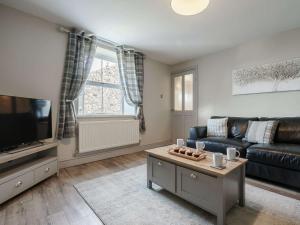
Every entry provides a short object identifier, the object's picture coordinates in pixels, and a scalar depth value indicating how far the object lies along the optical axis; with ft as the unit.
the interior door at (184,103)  13.67
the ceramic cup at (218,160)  4.66
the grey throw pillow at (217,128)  10.25
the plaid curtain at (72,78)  8.80
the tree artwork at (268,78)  8.83
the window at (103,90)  10.35
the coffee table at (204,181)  4.32
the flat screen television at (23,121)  5.96
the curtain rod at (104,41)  8.72
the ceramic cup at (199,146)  6.35
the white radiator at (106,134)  9.42
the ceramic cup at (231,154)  5.32
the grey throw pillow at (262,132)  8.14
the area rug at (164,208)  4.63
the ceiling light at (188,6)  5.08
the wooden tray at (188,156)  5.32
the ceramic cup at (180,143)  6.72
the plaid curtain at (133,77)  11.57
